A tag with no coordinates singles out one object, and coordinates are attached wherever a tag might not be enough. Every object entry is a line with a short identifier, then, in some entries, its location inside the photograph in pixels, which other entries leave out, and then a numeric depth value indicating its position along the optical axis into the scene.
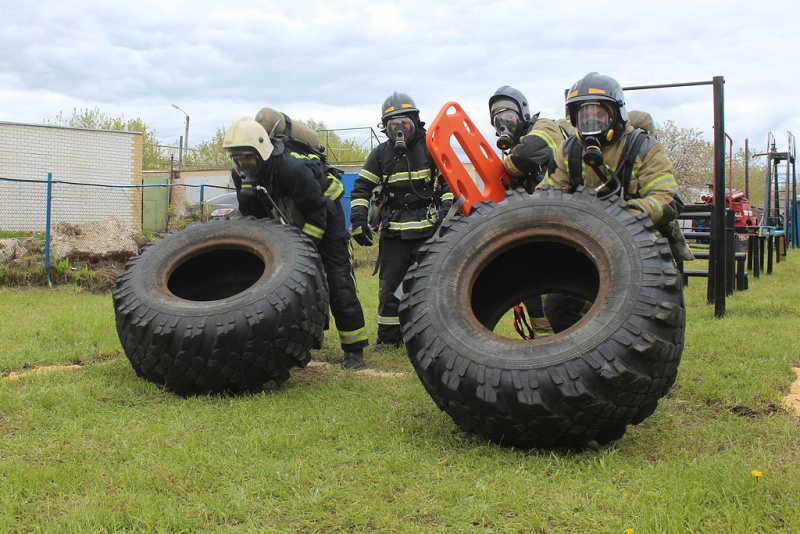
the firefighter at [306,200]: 4.63
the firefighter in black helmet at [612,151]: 3.80
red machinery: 13.73
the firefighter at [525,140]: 4.83
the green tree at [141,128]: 41.00
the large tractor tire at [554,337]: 2.80
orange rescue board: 5.23
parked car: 13.37
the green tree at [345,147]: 40.36
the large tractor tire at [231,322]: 3.93
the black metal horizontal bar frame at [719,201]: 6.40
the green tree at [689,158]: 31.84
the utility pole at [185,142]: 47.34
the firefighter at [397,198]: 5.84
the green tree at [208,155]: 49.38
